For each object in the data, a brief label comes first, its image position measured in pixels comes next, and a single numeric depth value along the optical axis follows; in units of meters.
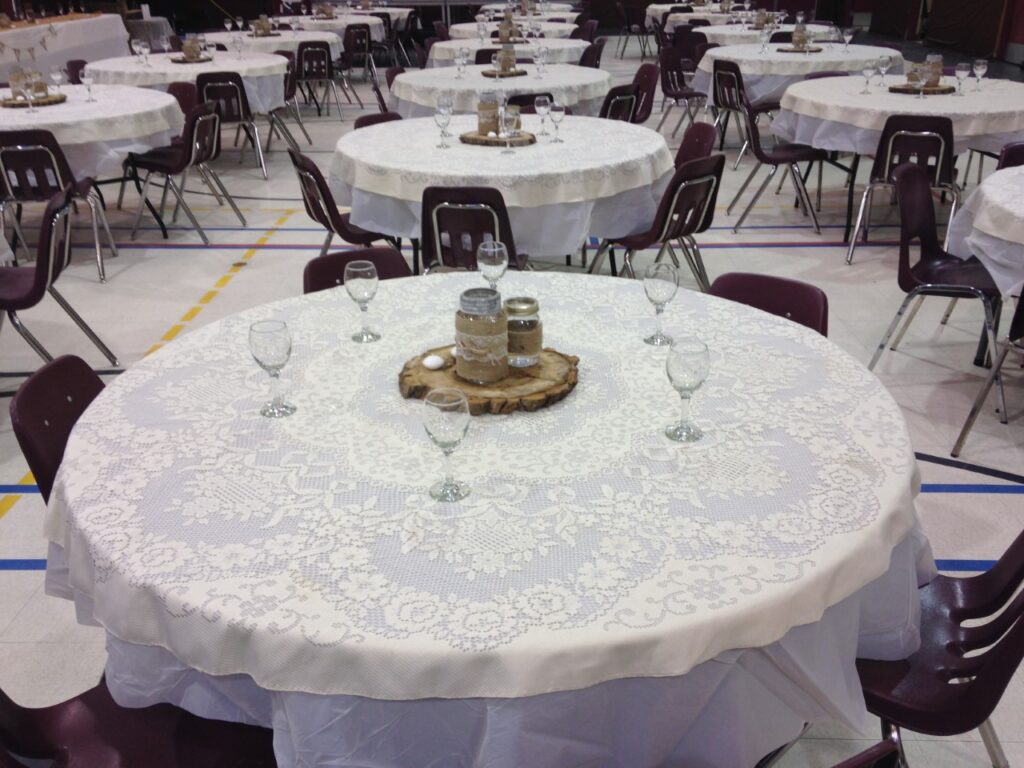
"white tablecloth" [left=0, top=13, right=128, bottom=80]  9.20
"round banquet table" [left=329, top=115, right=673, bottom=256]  3.94
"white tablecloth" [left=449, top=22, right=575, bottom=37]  10.16
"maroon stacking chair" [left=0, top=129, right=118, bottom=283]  4.77
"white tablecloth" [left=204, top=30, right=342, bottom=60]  9.44
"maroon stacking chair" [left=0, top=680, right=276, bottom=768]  1.49
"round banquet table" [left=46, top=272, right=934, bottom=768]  1.28
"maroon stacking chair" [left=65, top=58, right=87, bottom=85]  8.10
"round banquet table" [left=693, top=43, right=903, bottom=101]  7.21
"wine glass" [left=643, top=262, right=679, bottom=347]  2.27
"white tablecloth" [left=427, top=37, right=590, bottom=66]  8.44
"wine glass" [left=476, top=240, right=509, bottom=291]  2.42
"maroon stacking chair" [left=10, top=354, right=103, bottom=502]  1.84
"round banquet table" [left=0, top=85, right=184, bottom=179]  5.16
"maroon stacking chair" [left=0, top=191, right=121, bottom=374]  3.59
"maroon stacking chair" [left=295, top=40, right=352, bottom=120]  9.15
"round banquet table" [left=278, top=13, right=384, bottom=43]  11.48
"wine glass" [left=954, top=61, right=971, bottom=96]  5.75
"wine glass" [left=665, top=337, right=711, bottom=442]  1.72
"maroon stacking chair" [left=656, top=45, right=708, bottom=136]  8.15
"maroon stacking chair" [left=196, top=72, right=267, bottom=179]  6.82
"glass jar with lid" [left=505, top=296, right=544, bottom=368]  2.00
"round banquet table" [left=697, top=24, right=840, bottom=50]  9.48
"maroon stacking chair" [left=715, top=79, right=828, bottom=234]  5.70
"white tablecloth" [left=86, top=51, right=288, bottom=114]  7.25
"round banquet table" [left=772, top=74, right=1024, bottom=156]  5.02
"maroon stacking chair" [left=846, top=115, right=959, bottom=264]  4.76
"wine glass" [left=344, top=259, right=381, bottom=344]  2.33
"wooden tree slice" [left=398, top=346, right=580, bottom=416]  1.86
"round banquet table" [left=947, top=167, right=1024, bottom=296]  3.19
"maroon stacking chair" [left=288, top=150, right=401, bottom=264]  4.07
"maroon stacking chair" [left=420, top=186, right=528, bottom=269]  3.63
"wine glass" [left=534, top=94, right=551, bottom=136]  4.66
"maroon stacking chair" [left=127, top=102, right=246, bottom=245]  5.50
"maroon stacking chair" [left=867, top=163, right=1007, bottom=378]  3.50
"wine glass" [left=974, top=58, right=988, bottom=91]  5.90
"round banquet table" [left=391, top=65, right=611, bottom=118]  6.29
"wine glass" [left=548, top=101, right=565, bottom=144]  4.68
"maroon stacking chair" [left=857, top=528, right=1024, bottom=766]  1.48
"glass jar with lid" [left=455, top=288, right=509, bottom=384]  1.88
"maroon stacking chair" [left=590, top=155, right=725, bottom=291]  3.90
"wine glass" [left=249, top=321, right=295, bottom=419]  1.86
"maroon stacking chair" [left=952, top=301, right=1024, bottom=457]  3.08
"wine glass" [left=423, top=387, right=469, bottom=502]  1.53
